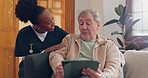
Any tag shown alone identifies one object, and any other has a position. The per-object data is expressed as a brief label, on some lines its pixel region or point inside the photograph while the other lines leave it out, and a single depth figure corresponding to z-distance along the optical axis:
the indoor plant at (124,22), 3.19
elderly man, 2.04
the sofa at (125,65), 2.03
